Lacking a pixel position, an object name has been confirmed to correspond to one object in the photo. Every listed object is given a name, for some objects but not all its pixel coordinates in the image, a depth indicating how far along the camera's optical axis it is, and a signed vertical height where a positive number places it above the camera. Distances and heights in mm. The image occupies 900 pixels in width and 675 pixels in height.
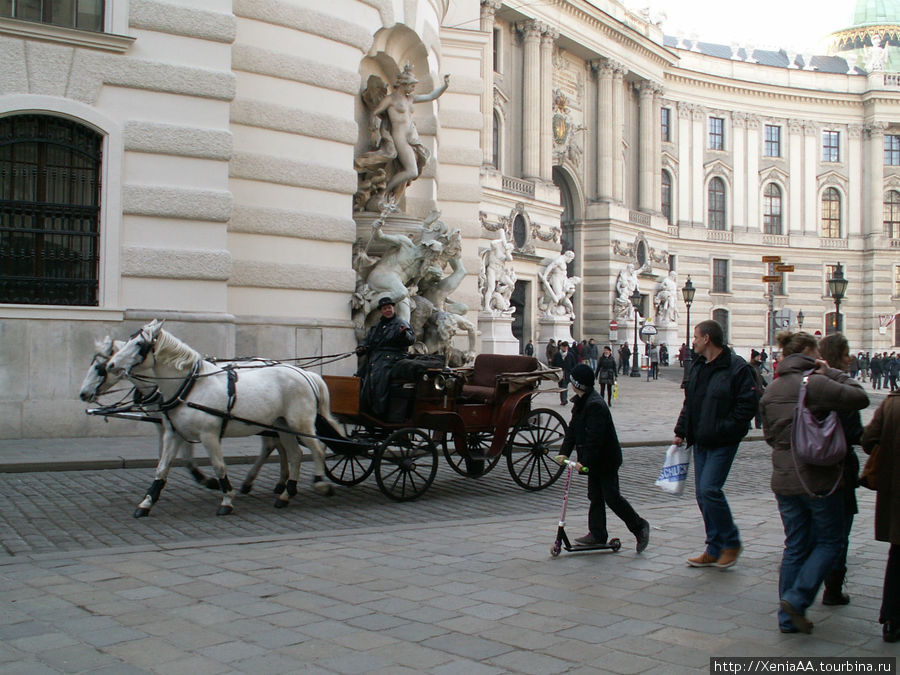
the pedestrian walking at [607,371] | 25625 -798
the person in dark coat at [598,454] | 7582 -928
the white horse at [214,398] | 8844 -610
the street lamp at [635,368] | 45078 -1229
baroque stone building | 13719 +2928
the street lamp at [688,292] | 36531 +2073
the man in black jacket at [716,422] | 6969 -595
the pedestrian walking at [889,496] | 5227 -858
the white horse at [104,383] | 8562 -443
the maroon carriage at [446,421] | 10078 -926
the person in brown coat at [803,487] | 5441 -861
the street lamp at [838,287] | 22844 +1480
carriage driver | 10055 -152
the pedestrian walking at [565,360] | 27094 -528
